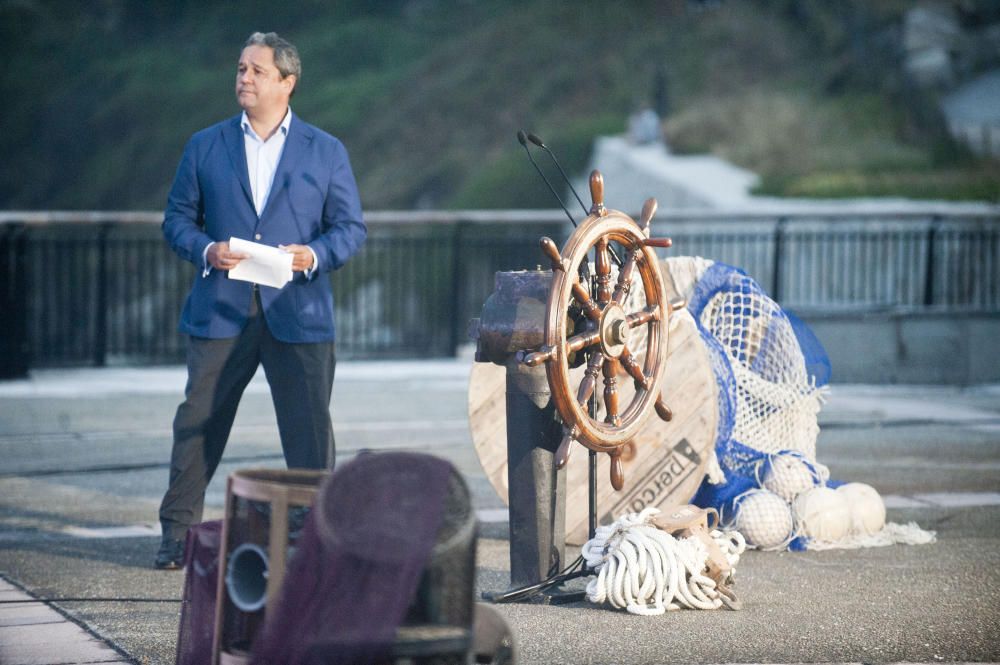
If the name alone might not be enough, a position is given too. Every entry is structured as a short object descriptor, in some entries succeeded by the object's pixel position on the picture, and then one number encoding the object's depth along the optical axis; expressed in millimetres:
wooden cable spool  14047
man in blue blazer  12617
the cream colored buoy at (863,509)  14781
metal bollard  11312
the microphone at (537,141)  11605
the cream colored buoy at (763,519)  14266
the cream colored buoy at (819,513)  14539
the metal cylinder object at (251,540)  7836
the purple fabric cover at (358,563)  6828
